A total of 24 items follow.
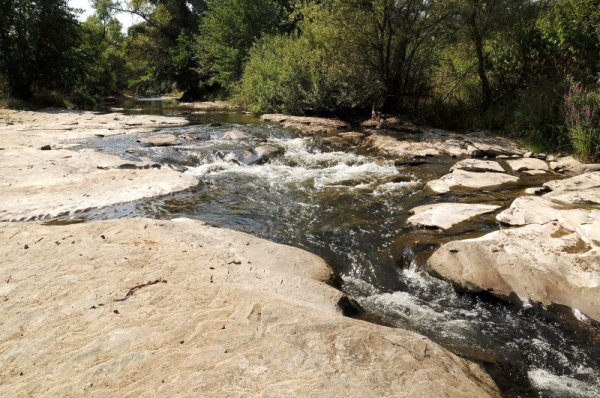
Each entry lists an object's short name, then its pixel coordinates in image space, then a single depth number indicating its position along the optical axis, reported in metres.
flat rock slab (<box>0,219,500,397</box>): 2.92
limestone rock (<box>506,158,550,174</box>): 10.01
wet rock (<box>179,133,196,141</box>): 14.97
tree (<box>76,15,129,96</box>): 29.83
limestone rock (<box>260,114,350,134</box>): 16.56
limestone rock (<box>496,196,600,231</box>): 5.60
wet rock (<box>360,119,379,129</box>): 16.35
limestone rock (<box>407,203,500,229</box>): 6.82
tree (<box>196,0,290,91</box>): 30.88
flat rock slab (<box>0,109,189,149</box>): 13.54
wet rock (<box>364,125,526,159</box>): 11.93
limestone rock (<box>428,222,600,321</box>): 4.64
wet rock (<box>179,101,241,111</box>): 27.89
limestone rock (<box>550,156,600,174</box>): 9.50
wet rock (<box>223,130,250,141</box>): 15.09
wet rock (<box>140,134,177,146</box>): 13.87
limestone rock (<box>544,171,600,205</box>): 6.78
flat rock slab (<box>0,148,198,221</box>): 7.48
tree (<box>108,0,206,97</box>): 38.12
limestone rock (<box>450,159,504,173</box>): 9.82
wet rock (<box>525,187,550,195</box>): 7.94
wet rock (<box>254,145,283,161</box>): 12.32
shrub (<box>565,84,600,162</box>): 9.95
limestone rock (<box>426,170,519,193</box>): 8.80
